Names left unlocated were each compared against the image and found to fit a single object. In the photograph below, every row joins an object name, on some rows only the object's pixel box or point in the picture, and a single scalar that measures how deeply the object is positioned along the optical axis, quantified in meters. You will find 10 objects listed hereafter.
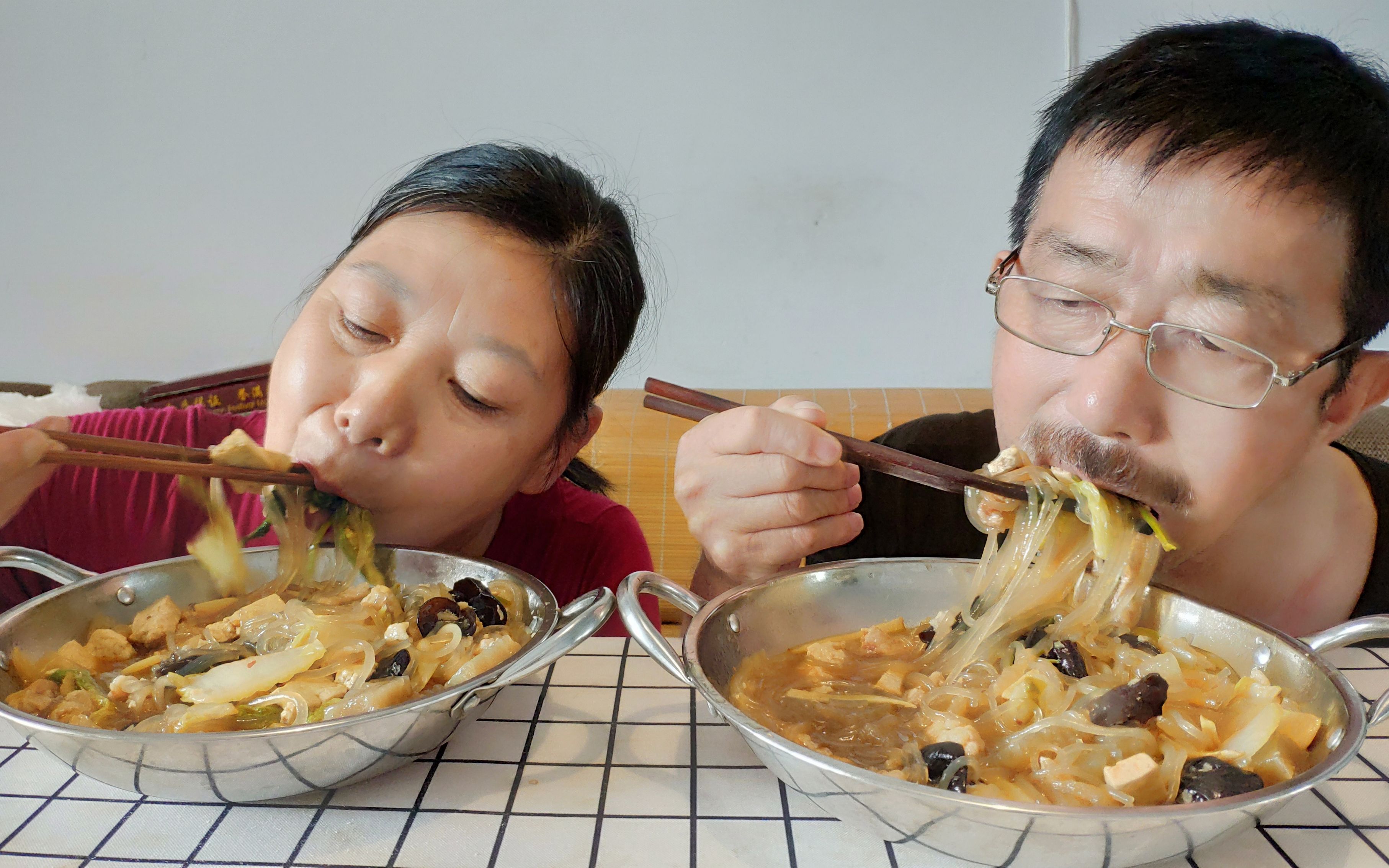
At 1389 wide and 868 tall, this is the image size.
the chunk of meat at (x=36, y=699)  0.31
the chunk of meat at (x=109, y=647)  0.35
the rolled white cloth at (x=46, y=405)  0.76
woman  0.44
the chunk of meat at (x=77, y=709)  0.30
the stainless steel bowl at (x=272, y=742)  0.26
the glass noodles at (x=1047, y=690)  0.28
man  0.41
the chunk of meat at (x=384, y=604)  0.38
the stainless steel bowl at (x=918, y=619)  0.24
